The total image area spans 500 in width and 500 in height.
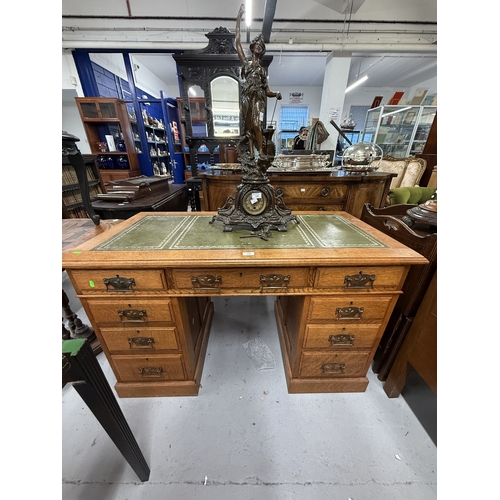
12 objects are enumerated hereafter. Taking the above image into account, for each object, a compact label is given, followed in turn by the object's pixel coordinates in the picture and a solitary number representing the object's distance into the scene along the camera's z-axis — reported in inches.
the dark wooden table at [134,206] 69.2
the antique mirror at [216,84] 91.1
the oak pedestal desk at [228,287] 35.3
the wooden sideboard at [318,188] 67.6
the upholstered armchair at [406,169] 112.8
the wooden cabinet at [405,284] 39.5
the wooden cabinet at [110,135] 139.3
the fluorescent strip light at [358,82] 210.4
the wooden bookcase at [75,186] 98.0
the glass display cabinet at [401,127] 177.3
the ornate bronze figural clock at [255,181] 39.4
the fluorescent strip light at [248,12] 102.8
